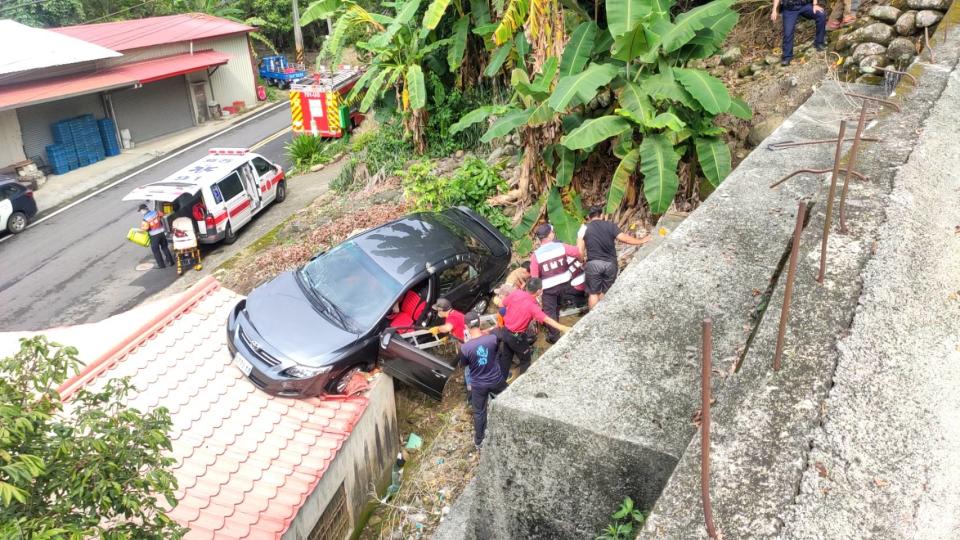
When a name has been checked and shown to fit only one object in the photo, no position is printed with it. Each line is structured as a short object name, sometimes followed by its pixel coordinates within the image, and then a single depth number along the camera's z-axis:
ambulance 11.72
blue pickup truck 30.05
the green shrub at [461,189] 10.61
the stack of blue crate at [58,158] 18.72
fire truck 17.52
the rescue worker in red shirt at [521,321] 6.39
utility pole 26.84
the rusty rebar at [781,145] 7.21
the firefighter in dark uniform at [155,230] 11.82
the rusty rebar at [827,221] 3.78
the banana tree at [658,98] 7.89
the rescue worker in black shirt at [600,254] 7.07
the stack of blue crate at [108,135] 20.41
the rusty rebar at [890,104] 6.77
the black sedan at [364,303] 6.47
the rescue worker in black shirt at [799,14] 9.97
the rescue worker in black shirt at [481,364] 6.14
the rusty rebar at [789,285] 3.05
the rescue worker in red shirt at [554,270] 7.10
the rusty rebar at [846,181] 4.22
